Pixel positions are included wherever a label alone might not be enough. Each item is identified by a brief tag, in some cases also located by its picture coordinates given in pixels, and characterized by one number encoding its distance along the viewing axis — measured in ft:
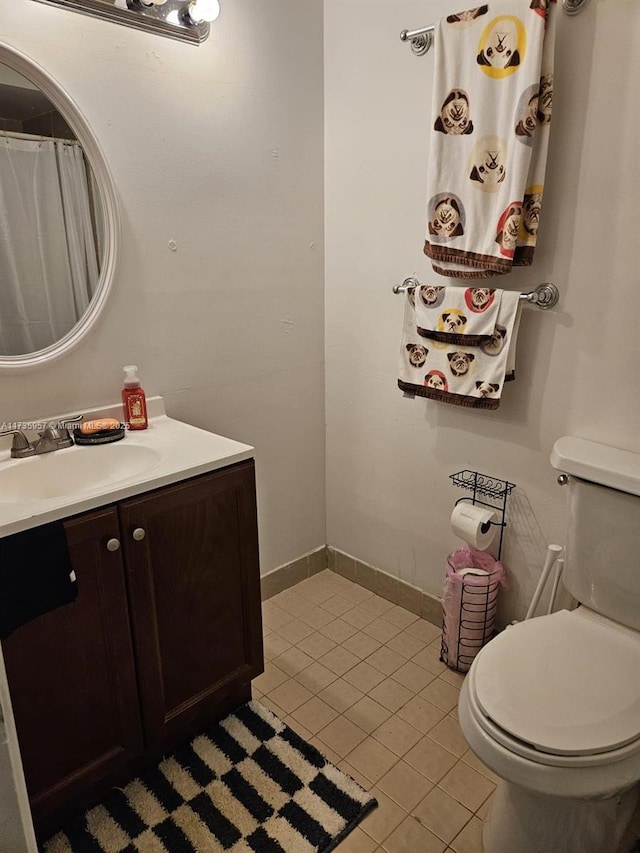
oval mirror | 4.73
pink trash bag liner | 6.07
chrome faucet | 4.85
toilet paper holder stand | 6.14
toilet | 3.66
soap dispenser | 5.49
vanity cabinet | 4.15
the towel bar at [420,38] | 5.60
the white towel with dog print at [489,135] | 4.80
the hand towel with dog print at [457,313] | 5.53
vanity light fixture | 4.90
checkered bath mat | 4.49
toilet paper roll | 5.91
